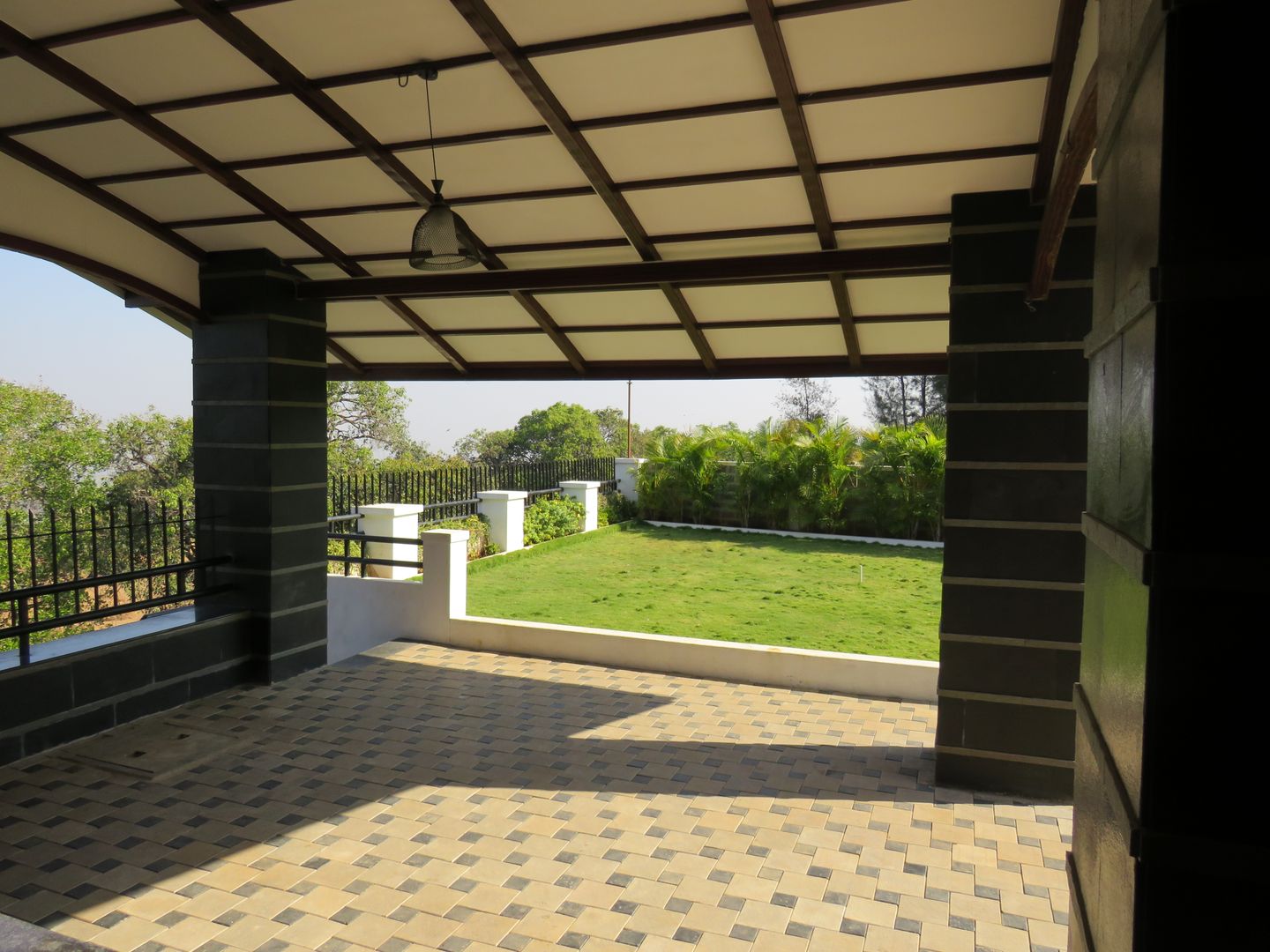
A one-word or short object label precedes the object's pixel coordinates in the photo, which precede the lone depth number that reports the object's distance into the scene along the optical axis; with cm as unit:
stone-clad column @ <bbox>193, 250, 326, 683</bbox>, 787
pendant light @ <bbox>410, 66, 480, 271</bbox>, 555
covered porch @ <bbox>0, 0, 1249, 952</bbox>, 440
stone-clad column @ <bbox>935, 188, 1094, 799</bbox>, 570
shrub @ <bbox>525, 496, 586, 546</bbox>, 1773
